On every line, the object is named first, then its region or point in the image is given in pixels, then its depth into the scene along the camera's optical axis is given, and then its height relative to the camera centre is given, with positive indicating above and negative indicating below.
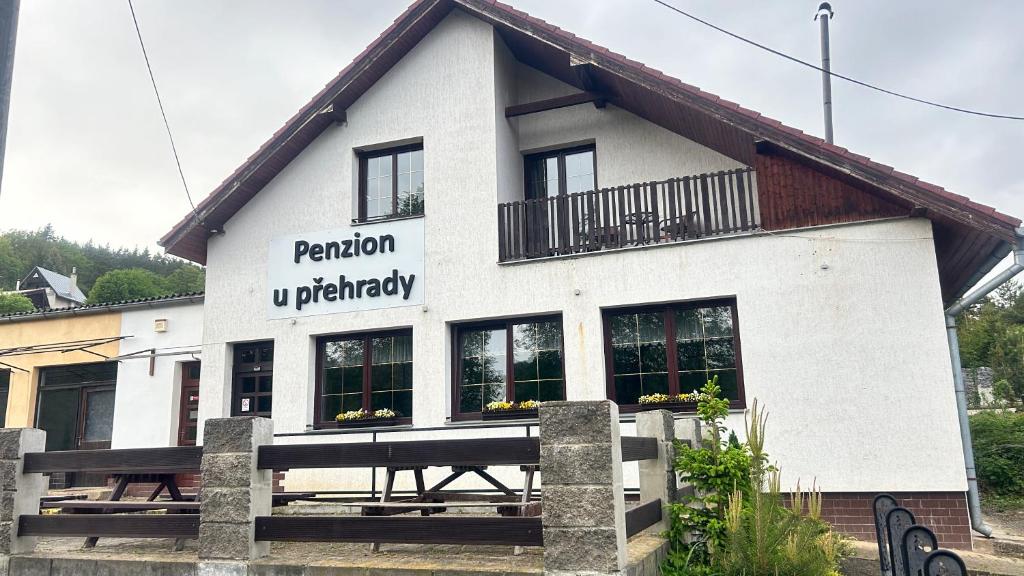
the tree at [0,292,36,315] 35.84 +5.64
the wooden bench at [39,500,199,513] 6.09 -0.64
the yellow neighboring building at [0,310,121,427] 15.20 +1.52
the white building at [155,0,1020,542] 9.23 +1.94
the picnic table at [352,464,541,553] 5.75 -0.67
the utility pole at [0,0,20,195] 3.53 +1.64
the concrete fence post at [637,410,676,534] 6.36 -0.46
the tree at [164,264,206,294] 48.29 +9.05
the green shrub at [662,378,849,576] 5.70 -0.87
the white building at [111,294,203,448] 14.24 +0.81
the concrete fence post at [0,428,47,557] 6.27 -0.50
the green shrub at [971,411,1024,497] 13.38 -0.98
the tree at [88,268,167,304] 40.72 +7.06
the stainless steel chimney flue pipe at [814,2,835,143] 16.36 +6.95
